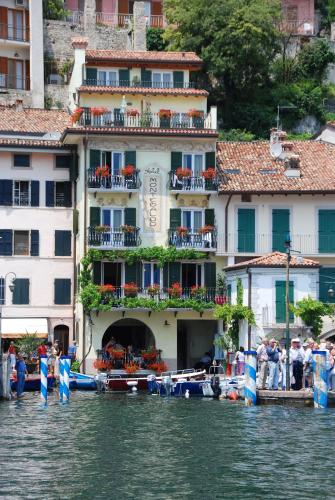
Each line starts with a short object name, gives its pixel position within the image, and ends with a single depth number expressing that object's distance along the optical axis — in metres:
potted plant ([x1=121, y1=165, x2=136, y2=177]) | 68.88
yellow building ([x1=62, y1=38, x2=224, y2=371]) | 68.56
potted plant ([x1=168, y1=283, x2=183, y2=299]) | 68.44
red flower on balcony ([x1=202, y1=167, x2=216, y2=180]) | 69.56
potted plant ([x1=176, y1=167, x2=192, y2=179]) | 69.38
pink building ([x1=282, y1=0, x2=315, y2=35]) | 102.38
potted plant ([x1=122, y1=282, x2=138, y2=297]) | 68.19
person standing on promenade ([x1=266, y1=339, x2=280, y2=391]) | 52.31
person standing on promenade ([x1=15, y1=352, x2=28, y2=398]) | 57.44
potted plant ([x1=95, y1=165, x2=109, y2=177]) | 68.69
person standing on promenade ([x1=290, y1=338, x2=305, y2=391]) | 52.72
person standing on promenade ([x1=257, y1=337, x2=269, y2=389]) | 52.25
